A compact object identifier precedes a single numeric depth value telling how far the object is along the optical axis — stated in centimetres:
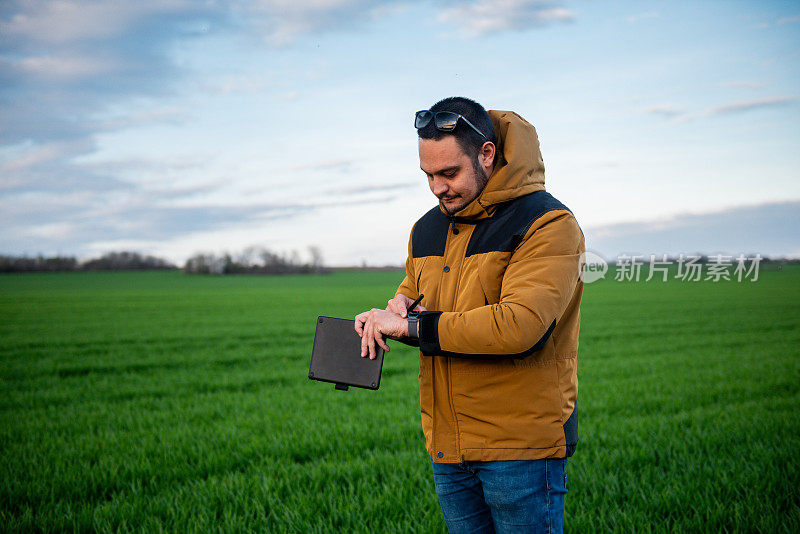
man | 190
